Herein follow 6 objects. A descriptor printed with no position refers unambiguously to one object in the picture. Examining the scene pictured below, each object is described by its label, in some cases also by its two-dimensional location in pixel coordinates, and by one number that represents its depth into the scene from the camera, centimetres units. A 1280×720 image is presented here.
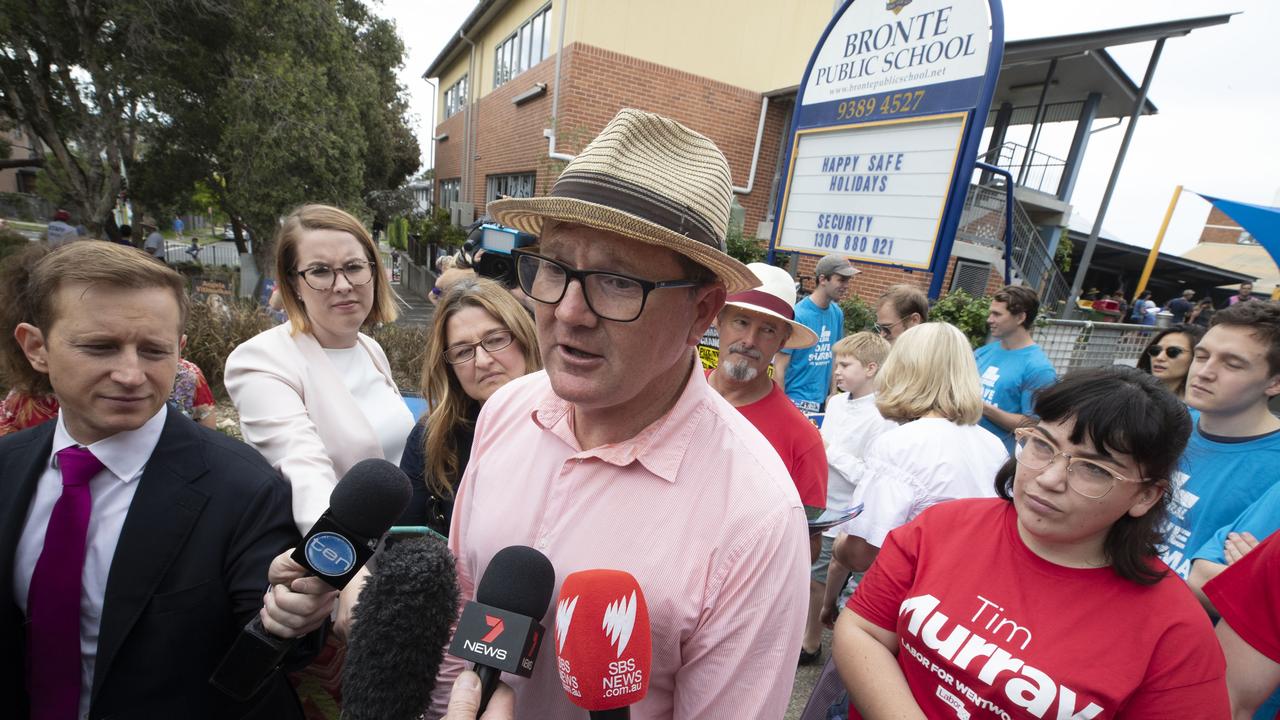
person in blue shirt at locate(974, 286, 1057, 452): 418
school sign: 557
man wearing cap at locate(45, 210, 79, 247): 902
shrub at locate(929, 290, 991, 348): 655
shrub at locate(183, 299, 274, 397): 600
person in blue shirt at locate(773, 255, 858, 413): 514
